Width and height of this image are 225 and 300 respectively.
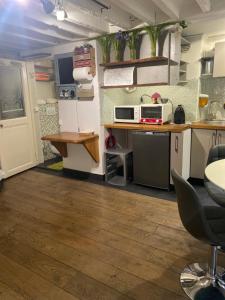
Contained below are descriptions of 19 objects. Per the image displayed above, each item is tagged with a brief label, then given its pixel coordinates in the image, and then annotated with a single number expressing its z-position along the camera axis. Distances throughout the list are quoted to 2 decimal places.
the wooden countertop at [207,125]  3.12
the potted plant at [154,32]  2.93
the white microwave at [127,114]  3.48
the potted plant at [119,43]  3.16
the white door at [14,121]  4.02
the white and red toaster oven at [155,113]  3.33
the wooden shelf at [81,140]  3.38
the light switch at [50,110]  5.05
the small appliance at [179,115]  3.46
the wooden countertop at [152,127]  3.10
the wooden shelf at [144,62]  3.01
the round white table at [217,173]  1.44
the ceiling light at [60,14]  2.04
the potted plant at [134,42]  3.11
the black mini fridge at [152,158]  3.22
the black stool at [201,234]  1.35
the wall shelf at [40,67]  5.00
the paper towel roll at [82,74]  3.41
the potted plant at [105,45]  3.29
